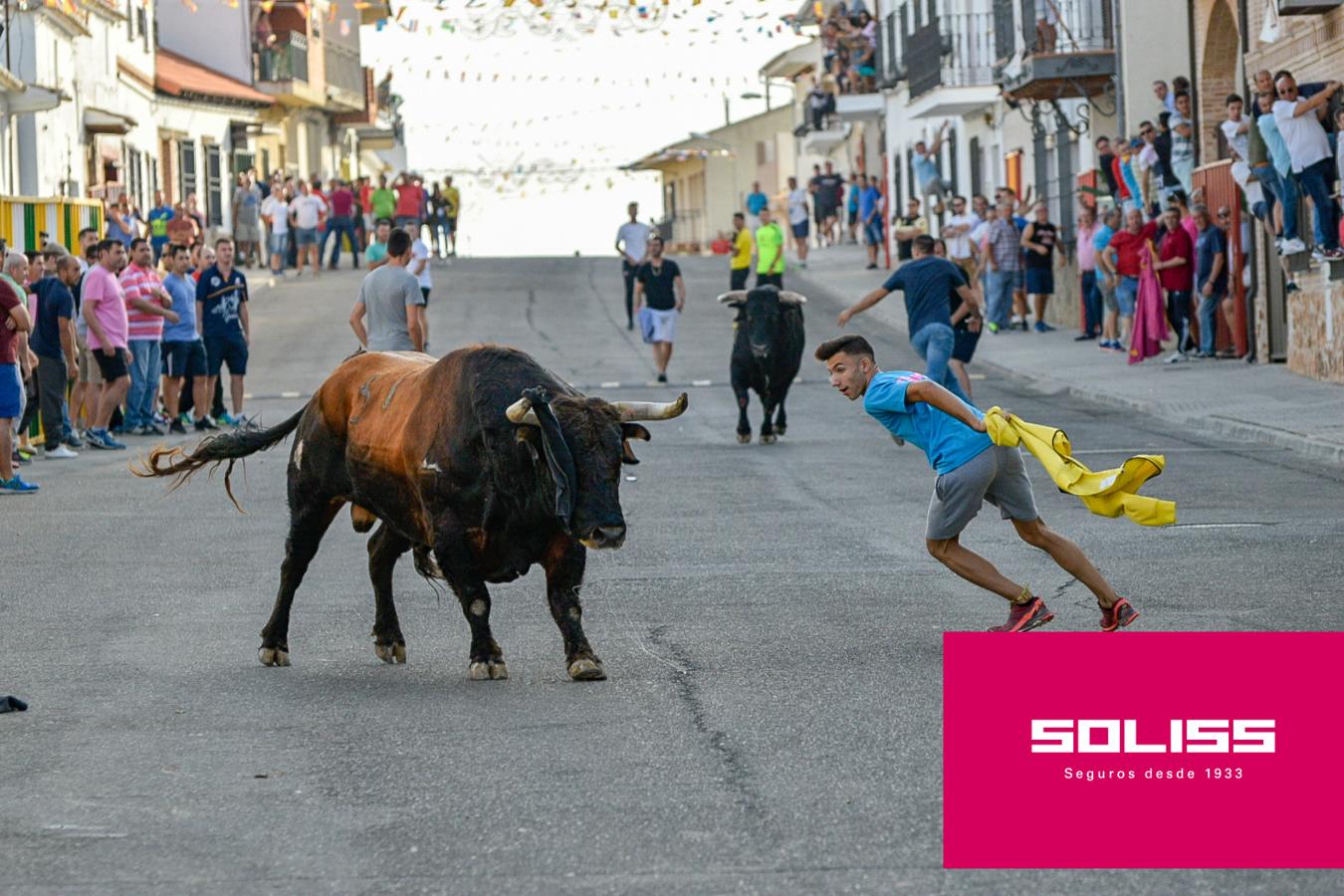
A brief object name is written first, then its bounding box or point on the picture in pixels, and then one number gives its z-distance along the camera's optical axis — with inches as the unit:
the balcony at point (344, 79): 2507.4
